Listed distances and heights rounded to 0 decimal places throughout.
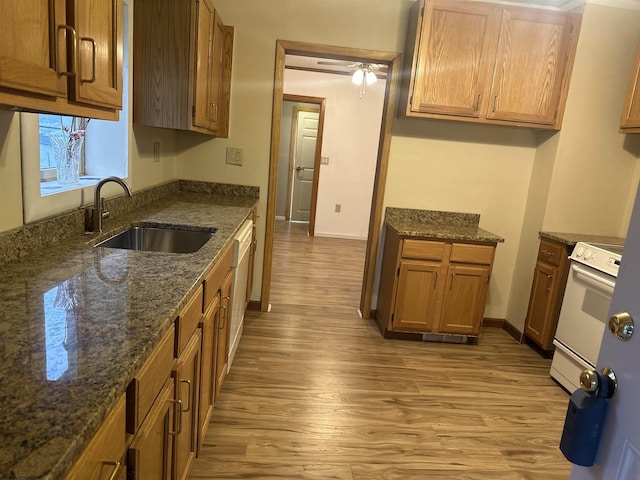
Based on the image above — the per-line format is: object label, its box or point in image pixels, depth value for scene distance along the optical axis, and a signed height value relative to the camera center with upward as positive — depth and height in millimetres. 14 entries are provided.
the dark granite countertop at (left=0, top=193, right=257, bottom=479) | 624 -409
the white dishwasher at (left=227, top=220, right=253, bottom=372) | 2189 -669
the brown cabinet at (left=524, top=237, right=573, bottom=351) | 2911 -744
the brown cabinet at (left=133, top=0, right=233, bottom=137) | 2281 +444
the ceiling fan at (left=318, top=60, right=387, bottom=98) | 4832 +1035
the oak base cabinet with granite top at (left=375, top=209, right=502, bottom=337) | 3029 -749
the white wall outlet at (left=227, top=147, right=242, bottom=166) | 3305 -27
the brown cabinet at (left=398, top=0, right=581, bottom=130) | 2846 +745
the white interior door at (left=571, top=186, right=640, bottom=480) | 834 -373
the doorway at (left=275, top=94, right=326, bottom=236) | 7141 -37
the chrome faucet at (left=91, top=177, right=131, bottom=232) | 1776 -278
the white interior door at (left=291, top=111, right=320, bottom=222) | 7195 -45
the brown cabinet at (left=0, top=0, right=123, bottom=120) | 894 +189
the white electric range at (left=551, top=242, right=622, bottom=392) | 2383 -707
